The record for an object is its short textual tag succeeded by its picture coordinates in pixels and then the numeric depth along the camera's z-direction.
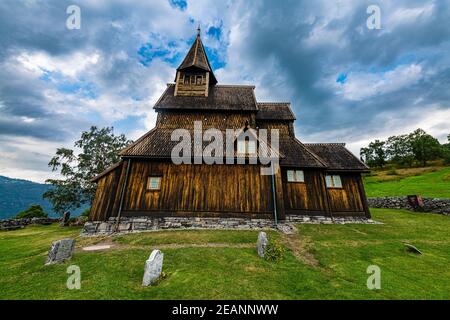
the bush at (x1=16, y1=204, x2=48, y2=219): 29.36
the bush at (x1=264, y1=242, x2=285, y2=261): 8.34
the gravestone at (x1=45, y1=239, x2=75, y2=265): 8.48
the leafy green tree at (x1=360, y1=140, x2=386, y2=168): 65.62
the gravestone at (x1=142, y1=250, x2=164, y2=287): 6.22
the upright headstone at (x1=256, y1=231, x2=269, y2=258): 8.70
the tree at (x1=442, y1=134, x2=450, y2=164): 49.12
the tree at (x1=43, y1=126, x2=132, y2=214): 28.59
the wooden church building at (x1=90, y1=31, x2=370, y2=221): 14.23
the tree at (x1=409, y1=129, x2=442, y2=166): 53.38
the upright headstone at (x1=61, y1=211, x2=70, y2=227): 24.17
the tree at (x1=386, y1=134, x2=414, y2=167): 59.34
